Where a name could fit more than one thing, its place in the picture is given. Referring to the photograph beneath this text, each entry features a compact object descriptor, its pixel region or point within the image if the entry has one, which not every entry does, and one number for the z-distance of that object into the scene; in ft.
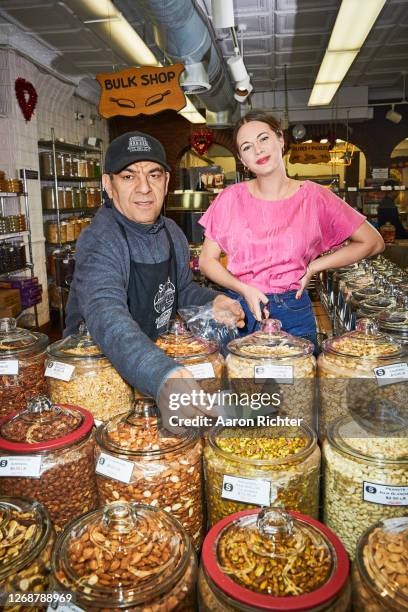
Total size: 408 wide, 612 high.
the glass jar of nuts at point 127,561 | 2.26
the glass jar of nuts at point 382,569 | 2.17
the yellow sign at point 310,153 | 28.78
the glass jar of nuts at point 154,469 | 3.14
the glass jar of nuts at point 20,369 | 4.40
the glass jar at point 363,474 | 2.95
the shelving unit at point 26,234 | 19.88
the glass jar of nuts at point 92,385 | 4.26
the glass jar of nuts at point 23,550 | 2.37
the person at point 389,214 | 25.35
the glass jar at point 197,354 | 4.19
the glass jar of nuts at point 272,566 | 2.22
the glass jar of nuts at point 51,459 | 3.24
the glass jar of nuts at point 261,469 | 3.04
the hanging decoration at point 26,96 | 20.61
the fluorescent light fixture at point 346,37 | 12.04
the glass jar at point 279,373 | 4.09
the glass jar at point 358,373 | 3.95
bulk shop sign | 12.63
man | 3.61
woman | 5.97
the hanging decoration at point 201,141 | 26.66
